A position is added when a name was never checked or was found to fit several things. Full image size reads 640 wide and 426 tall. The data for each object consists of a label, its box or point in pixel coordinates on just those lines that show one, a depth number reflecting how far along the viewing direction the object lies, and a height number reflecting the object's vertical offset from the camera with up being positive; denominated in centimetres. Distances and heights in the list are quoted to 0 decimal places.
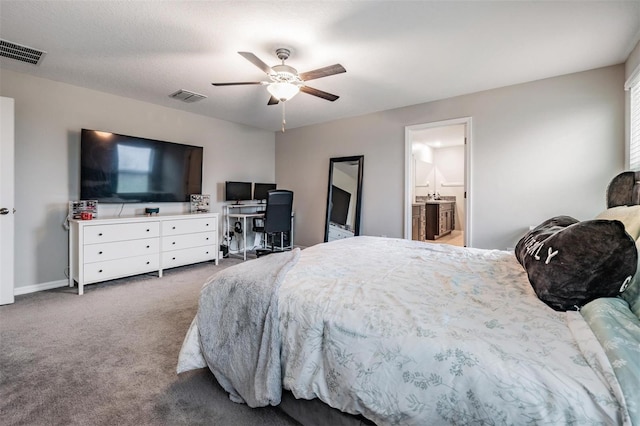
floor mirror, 477 +20
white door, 280 +10
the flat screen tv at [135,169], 350 +54
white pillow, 127 -3
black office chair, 446 -6
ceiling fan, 243 +117
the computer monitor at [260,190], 548 +36
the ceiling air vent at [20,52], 258 +146
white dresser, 319 -45
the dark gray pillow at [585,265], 101 -20
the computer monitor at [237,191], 500 +32
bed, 76 -43
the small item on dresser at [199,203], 459 +9
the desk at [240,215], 501 -10
